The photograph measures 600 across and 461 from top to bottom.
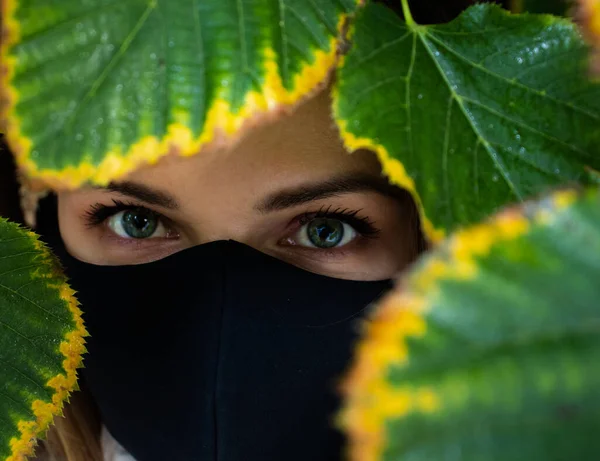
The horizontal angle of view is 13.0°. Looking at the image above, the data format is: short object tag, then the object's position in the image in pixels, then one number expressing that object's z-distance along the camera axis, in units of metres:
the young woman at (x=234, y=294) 0.84
